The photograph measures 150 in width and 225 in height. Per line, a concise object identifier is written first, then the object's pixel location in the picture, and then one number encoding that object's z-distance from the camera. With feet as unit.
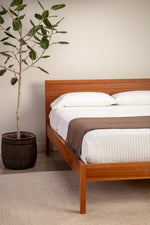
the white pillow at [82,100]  14.56
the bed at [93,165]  9.37
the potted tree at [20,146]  13.32
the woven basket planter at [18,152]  13.34
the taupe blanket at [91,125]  10.24
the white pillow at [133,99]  15.16
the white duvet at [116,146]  9.55
